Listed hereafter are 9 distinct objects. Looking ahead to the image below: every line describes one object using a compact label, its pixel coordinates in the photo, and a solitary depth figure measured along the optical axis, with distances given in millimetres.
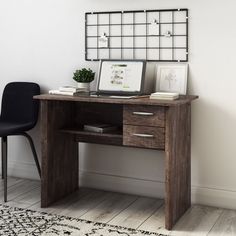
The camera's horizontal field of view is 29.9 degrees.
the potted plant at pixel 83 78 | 3104
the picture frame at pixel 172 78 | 2947
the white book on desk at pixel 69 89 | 2957
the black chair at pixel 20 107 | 3297
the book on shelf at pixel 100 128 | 2941
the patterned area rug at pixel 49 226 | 2545
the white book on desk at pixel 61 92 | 2942
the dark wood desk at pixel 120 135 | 2609
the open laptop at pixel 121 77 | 2959
